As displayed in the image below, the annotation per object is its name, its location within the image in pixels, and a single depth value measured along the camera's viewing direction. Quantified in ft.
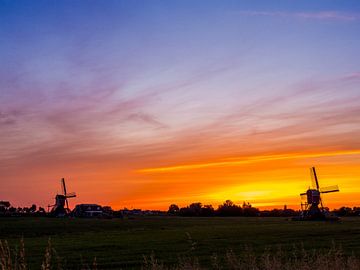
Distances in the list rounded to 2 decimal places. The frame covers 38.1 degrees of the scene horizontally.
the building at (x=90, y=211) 519.15
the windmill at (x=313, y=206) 417.90
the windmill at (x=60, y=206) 505.58
